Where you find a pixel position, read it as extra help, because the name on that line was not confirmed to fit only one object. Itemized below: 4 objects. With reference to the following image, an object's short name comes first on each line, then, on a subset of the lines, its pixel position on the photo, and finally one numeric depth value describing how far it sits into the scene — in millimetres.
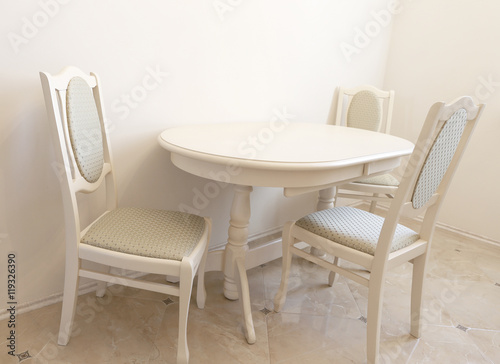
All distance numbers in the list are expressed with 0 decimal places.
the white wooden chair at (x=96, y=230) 1262
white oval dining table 1295
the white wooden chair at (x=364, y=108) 2641
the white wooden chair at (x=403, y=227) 1293
